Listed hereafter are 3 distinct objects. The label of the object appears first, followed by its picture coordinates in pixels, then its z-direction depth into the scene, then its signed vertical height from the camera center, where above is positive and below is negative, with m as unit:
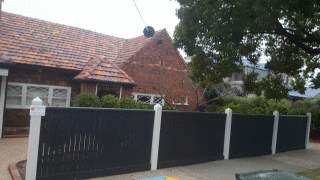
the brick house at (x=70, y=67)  15.85 +0.63
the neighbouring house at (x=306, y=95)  34.88 +0.15
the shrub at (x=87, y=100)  13.93 -0.77
